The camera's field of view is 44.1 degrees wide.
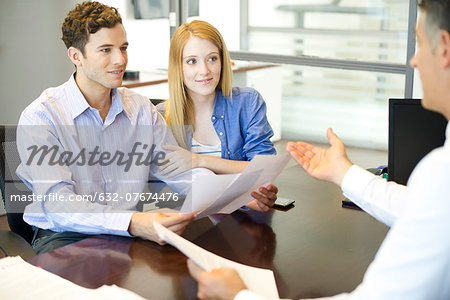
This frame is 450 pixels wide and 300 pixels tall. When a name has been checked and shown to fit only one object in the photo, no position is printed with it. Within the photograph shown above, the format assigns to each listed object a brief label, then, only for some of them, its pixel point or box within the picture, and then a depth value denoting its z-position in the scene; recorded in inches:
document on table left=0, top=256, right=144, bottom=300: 47.9
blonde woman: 91.5
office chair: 77.8
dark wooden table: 52.0
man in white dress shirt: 37.3
